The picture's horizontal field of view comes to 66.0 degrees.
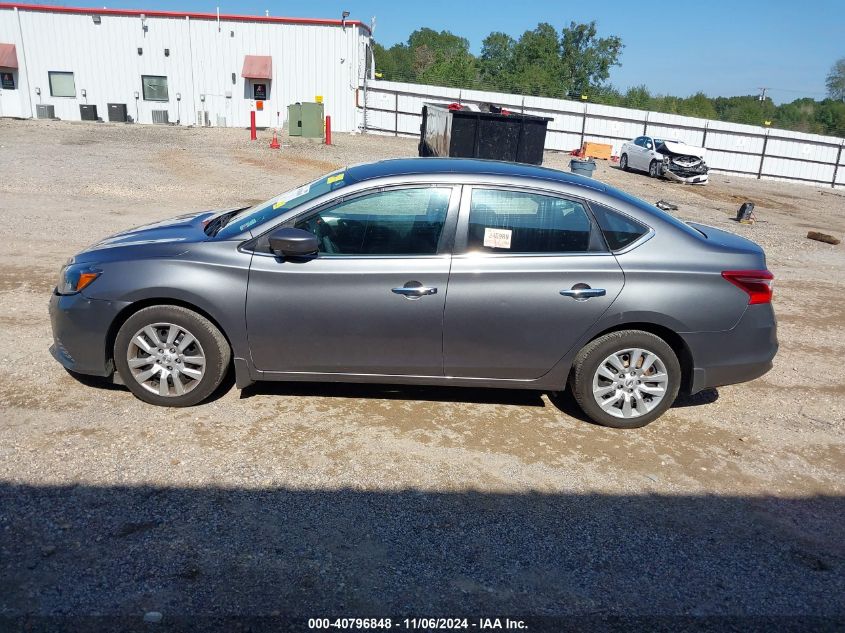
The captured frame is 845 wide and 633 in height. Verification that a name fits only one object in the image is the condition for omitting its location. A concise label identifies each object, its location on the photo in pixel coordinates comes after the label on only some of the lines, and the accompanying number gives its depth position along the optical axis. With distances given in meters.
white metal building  31.33
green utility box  27.80
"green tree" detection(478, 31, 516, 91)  73.94
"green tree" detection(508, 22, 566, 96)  62.78
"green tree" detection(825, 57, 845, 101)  82.44
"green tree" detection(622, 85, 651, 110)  51.01
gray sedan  4.25
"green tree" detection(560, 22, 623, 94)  68.38
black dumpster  14.92
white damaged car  24.05
